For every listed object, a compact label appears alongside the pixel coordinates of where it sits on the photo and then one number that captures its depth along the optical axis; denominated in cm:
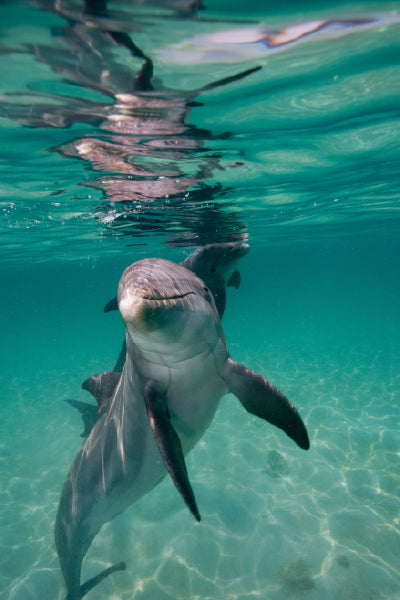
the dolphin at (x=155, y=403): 265
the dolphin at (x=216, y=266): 782
